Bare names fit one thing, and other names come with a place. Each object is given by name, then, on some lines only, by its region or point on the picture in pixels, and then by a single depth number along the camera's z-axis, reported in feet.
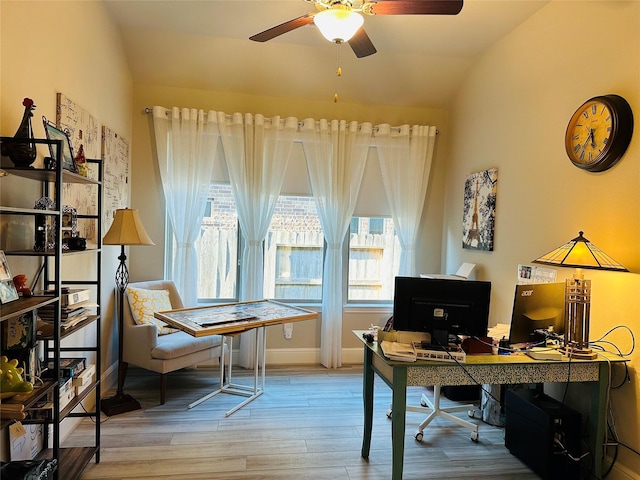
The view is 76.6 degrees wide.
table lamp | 7.50
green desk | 7.06
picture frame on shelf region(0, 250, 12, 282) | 5.54
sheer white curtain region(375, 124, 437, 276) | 14.82
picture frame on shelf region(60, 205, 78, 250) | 7.62
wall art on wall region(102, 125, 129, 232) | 11.16
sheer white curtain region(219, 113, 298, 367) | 13.91
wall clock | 7.79
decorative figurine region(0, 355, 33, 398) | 5.50
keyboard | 7.21
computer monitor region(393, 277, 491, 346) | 7.57
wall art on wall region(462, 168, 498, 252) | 12.07
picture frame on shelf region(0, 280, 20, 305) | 5.39
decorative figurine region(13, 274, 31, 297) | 6.21
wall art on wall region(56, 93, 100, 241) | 8.70
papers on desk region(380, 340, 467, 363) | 7.11
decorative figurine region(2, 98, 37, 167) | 6.18
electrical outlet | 14.51
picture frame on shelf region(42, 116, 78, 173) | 6.72
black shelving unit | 5.88
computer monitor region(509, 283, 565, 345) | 7.87
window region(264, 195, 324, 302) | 14.85
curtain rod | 13.52
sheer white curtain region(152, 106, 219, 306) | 13.50
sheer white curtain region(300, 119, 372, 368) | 14.35
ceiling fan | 6.86
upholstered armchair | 11.09
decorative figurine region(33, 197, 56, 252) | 6.83
